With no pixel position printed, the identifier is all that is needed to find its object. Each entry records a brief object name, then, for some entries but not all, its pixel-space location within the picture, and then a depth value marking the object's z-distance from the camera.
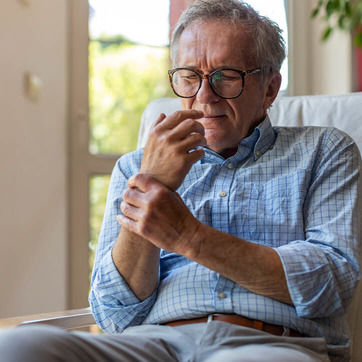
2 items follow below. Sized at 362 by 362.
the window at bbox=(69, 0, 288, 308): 2.89
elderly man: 1.24
